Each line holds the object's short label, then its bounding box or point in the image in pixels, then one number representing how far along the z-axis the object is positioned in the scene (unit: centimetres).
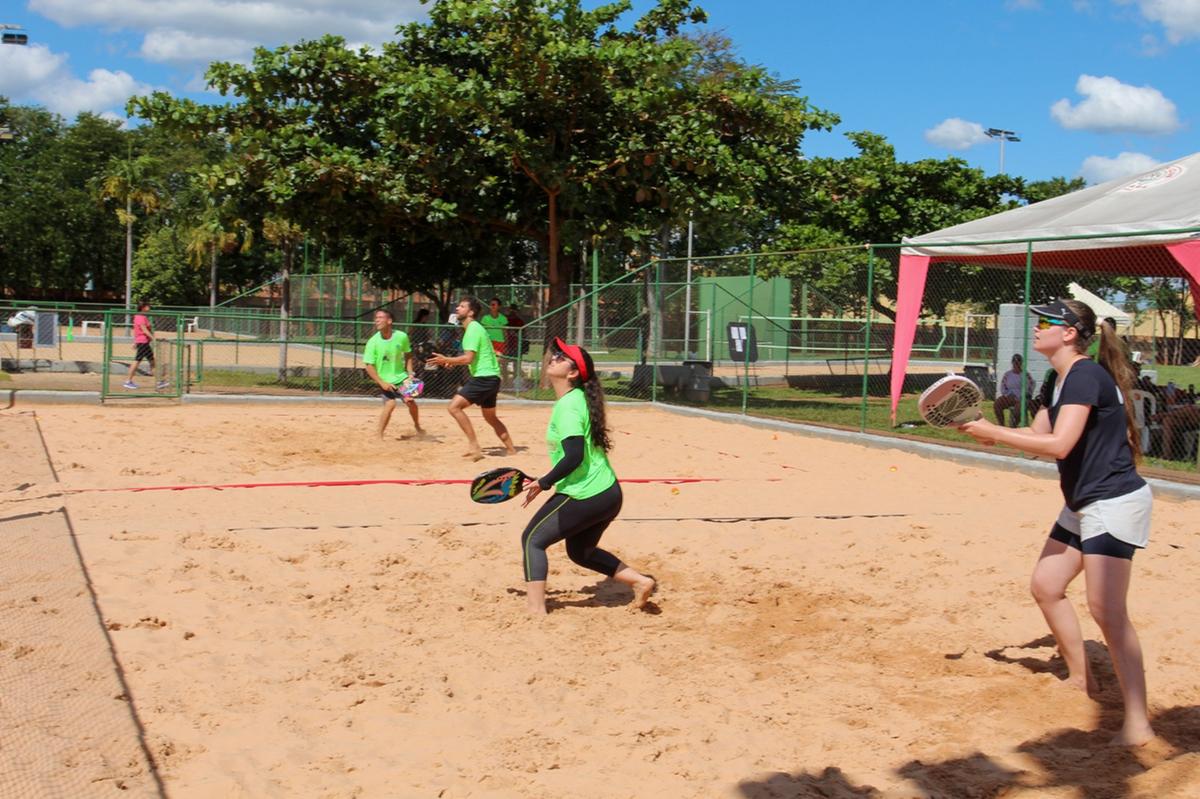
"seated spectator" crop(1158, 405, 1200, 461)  1213
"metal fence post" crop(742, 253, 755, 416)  1671
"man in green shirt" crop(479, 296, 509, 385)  2039
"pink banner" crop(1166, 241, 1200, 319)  1202
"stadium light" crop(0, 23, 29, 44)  2991
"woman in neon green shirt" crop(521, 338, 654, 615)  627
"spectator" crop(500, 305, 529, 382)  2020
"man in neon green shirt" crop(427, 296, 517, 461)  1245
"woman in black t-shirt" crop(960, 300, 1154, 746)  452
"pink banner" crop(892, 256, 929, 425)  1523
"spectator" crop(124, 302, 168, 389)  1928
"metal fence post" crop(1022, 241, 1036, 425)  1265
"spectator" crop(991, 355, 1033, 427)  1477
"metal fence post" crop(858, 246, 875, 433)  1484
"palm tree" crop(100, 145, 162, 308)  4916
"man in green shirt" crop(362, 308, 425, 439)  1365
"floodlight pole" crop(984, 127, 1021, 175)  5603
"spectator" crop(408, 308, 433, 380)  2036
